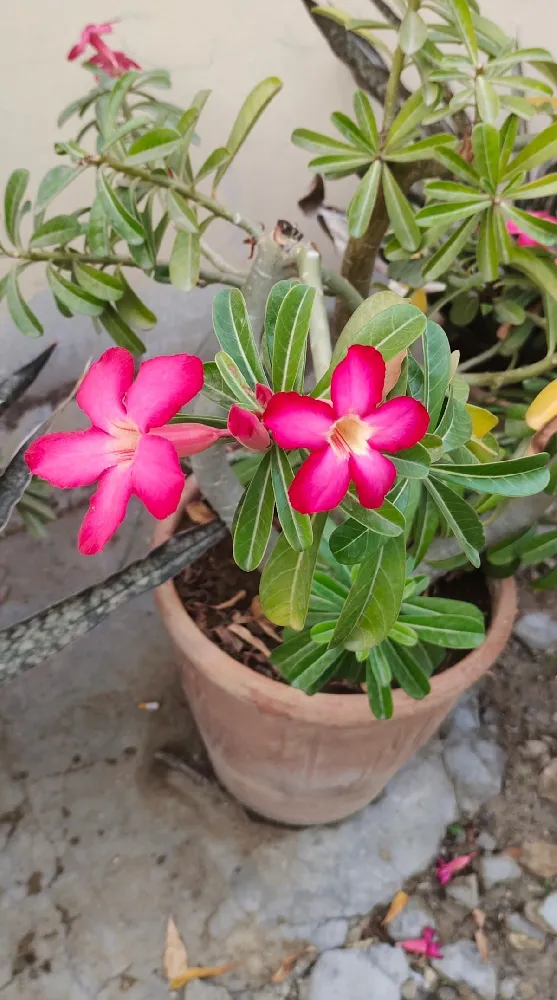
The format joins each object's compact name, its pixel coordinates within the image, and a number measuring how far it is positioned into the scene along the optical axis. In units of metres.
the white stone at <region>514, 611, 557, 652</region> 1.41
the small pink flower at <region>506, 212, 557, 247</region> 0.87
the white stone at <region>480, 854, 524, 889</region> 1.13
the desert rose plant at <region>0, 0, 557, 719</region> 0.39
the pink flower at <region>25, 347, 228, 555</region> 0.38
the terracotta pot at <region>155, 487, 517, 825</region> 0.85
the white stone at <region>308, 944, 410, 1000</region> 1.03
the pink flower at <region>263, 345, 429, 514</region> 0.37
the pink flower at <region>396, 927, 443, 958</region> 1.06
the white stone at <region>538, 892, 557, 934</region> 1.09
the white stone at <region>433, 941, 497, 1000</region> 1.04
